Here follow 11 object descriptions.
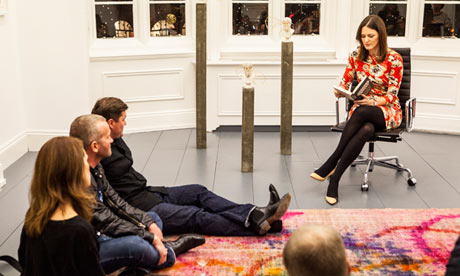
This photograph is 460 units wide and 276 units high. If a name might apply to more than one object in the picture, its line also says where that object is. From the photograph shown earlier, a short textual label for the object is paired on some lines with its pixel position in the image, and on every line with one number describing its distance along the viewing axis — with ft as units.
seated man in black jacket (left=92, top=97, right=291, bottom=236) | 11.99
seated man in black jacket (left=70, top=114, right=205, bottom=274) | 10.16
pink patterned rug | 11.32
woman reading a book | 15.50
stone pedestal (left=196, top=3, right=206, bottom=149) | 19.17
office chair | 15.83
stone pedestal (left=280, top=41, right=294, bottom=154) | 18.53
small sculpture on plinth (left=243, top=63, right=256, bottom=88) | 17.28
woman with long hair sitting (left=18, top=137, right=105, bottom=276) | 7.65
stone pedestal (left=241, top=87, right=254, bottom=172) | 17.29
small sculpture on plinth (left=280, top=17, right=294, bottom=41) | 18.60
